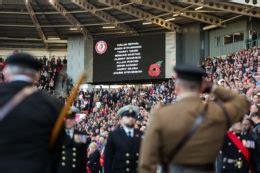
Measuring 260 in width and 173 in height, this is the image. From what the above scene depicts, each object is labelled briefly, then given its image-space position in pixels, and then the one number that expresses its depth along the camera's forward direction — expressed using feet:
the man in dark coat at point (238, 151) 48.51
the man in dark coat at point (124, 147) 53.10
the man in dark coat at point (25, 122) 26.29
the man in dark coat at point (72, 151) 53.33
